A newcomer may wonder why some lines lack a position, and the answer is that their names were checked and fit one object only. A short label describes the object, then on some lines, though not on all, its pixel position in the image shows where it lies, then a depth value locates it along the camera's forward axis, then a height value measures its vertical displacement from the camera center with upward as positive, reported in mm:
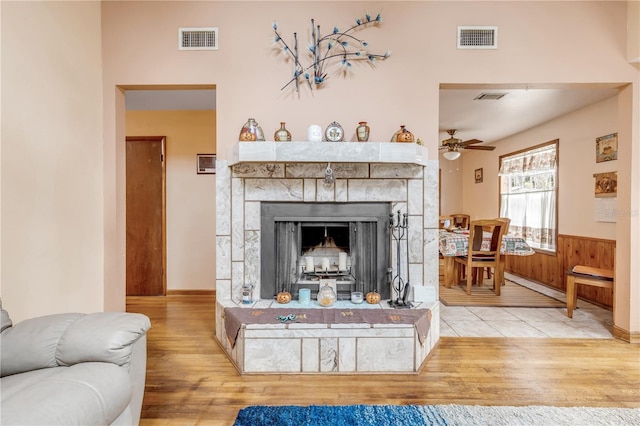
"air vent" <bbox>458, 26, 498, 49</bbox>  2656 +1397
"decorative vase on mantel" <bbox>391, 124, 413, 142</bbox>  2480 +561
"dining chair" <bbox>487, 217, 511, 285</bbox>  4345 -234
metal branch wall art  2646 +1287
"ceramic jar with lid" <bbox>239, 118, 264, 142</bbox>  2455 +583
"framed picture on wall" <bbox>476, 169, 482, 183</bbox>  6941 +712
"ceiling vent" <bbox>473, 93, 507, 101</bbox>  3764 +1327
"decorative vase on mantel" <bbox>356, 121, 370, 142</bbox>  2535 +604
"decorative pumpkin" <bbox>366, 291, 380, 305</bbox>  2559 -707
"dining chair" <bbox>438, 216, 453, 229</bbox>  5748 -211
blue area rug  1671 -1100
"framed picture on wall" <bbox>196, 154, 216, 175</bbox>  4027 +550
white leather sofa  1079 -625
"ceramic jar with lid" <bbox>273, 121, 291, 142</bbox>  2492 +569
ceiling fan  4832 +970
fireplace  2646 -121
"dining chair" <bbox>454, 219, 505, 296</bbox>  4211 -579
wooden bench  3051 -682
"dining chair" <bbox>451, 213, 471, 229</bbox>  6042 -235
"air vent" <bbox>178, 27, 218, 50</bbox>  2674 +1394
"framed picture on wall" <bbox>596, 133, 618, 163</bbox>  3821 +740
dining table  4301 -502
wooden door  3984 -195
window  4867 +255
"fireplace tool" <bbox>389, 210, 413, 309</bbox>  2539 -322
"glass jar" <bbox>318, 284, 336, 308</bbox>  2512 -685
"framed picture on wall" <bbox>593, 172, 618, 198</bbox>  3770 +289
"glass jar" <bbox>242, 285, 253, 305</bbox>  2553 -682
